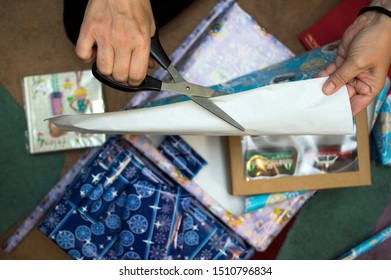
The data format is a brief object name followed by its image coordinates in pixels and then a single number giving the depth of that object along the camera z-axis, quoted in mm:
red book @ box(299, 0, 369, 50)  1011
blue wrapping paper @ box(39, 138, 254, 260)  861
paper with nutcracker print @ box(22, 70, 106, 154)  1026
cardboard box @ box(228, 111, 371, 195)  809
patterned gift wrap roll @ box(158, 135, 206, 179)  860
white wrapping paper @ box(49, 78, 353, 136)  598
